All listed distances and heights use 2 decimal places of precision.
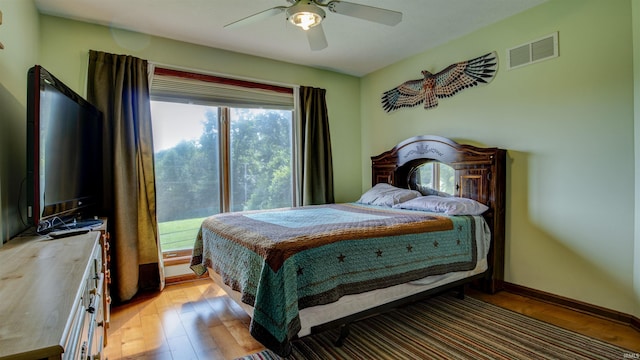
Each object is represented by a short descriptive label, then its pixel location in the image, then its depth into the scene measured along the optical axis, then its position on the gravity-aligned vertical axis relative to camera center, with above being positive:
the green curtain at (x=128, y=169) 2.88 +0.08
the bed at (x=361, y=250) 1.75 -0.52
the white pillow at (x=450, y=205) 2.83 -0.29
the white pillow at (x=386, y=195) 3.45 -0.23
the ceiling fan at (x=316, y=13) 1.98 +1.09
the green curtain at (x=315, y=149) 4.06 +0.35
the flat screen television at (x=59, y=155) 1.52 +0.14
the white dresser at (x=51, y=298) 0.62 -0.32
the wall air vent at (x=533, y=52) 2.65 +1.07
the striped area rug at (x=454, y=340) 1.94 -1.11
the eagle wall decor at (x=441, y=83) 3.12 +1.02
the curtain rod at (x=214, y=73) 3.24 +1.16
